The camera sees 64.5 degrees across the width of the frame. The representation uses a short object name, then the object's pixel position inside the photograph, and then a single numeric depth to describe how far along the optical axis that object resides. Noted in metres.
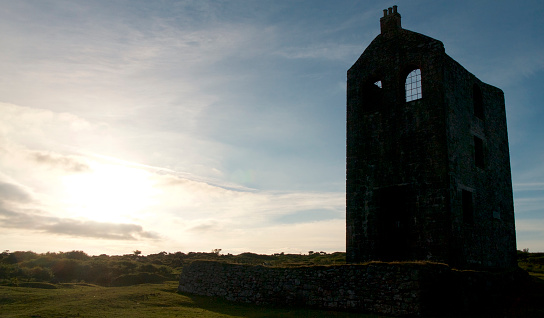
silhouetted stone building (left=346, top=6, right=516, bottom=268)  18.06
